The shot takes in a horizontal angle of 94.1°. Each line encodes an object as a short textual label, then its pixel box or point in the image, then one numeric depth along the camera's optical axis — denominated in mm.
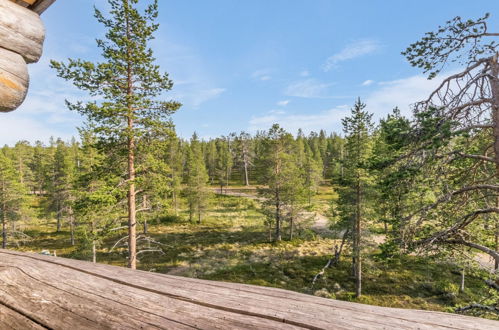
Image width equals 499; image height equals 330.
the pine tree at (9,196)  25469
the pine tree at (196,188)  36469
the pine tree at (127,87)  9680
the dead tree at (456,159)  6059
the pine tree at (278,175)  26984
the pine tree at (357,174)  17297
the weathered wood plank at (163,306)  998
